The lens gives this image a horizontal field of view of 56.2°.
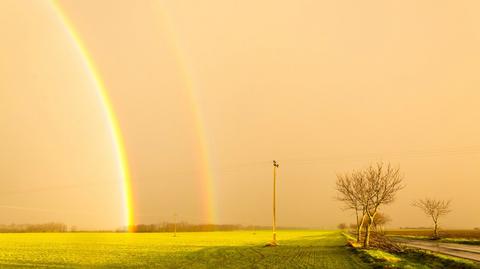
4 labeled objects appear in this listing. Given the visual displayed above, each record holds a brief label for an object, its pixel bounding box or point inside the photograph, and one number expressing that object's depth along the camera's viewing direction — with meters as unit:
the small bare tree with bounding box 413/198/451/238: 98.02
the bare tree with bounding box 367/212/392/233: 114.94
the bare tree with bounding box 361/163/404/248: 51.31
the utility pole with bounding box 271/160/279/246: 72.61
